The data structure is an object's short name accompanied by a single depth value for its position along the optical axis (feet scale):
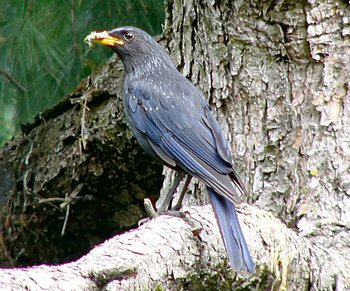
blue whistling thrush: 27.78
